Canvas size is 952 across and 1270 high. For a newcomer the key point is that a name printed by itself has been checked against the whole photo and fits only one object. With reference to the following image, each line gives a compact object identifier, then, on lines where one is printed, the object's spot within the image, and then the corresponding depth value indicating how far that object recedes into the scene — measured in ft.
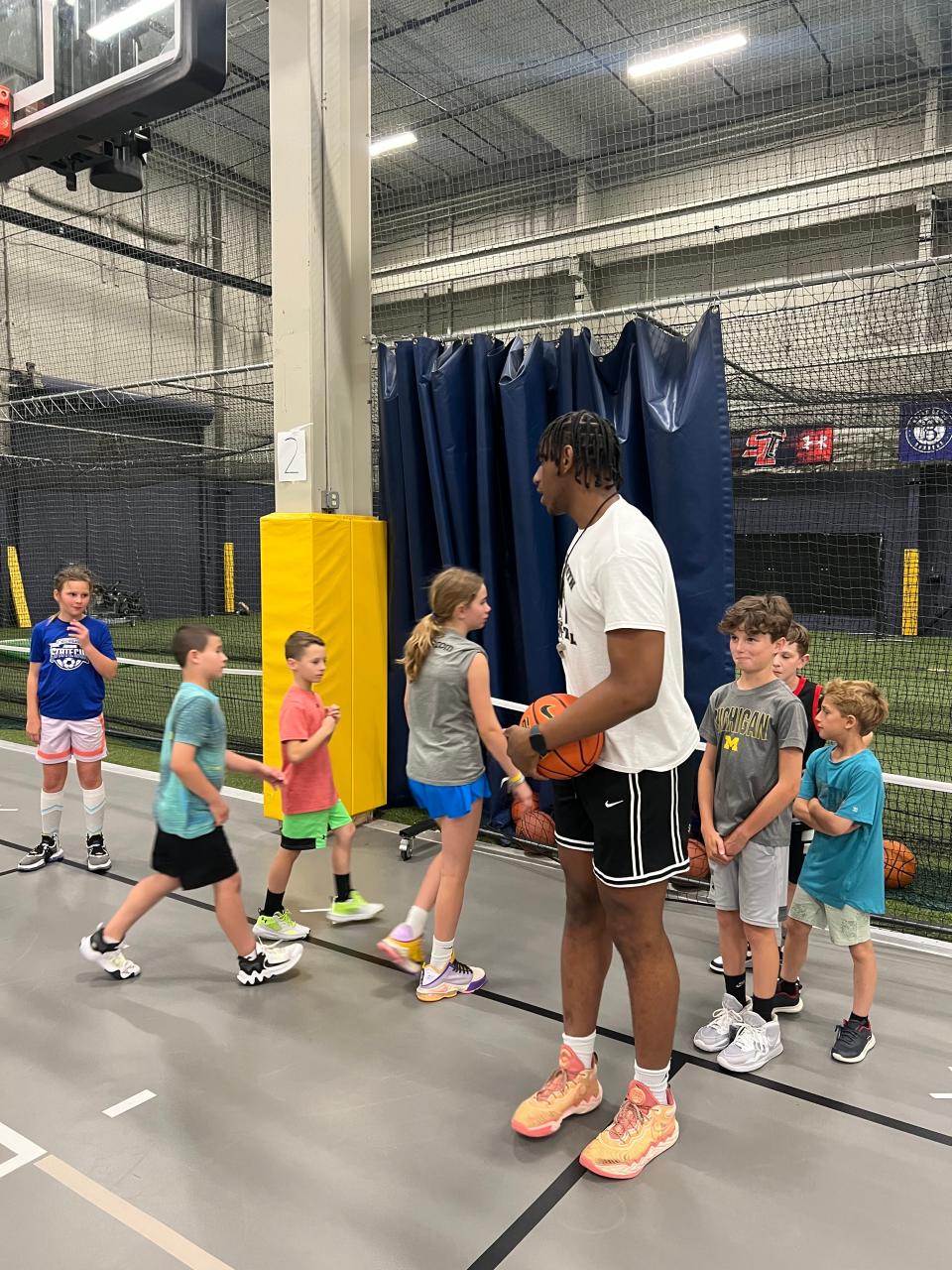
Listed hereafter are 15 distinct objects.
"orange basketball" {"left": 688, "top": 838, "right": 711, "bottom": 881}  11.63
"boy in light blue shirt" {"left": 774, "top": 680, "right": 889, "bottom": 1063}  7.61
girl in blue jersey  11.91
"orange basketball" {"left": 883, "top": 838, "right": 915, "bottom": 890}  11.68
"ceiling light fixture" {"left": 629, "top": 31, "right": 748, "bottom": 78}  29.91
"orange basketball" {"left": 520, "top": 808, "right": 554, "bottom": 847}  13.03
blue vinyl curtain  11.68
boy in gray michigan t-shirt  7.54
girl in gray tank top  8.73
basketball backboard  9.07
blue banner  33.37
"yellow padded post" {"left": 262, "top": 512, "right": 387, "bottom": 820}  13.15
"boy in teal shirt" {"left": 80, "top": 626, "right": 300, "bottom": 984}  8.31
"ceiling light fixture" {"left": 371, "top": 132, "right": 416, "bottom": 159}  37.47
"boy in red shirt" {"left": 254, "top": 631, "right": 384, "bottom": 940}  9.66
